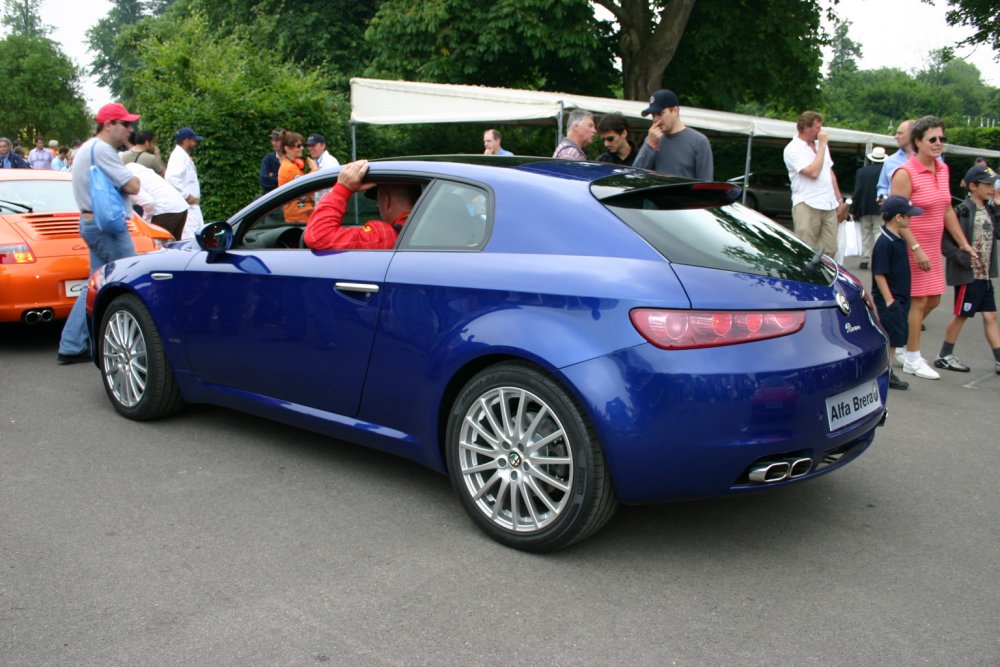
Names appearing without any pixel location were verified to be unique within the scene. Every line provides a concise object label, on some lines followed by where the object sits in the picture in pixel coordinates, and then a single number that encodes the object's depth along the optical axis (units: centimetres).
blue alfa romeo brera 326
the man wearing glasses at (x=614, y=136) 730
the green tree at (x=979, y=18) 2436
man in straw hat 1265
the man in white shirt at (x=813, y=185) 841
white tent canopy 1398
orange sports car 717
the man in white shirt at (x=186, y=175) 1035
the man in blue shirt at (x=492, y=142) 1034
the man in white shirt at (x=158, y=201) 933
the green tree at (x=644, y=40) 2173
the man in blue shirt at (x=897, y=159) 874
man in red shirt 435
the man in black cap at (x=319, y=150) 1229
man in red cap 676
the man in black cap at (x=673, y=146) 684
